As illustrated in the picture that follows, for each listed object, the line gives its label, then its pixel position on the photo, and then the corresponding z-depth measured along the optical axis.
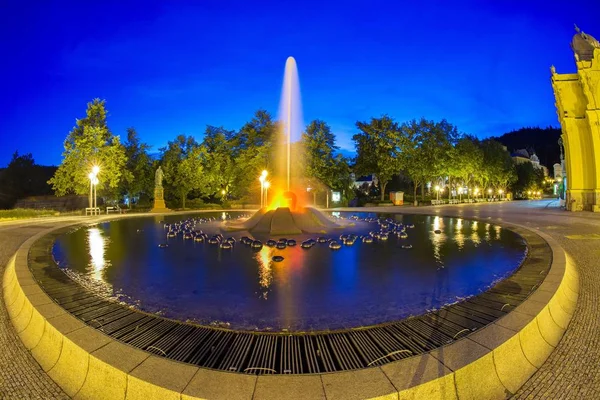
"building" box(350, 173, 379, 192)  54.44
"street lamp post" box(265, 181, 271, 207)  43.14
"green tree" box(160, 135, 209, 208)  44.56
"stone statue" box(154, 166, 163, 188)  38.53
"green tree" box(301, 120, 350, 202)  45.19
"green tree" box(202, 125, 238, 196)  47.47
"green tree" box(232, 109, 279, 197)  46.56
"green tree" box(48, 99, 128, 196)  35.78
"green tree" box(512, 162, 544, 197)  92.25
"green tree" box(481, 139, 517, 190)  67.94
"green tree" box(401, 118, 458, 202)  49.56
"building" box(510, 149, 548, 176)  119.70
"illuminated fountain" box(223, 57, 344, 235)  17.16
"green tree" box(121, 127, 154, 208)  44.47
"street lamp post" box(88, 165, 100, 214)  32.05
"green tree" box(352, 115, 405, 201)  49.06
